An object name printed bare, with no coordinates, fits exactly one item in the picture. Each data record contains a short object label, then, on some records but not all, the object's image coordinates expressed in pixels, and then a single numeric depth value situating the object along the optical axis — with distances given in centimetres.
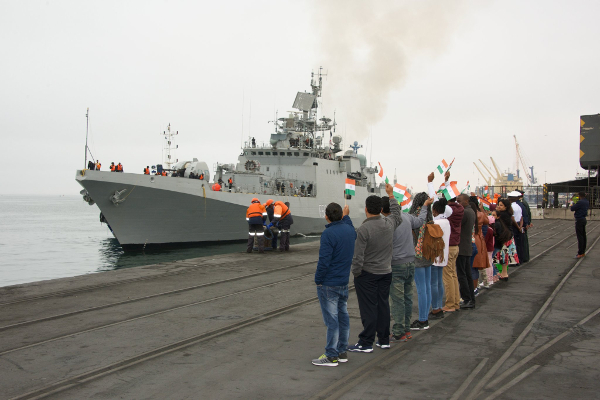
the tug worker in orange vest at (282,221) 1477
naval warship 2166
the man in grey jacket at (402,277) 554
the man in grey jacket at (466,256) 725
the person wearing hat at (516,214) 1083
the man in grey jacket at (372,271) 497
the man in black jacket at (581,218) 1234
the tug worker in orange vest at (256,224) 1457
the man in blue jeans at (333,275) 476
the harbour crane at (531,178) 13725
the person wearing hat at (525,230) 1249
